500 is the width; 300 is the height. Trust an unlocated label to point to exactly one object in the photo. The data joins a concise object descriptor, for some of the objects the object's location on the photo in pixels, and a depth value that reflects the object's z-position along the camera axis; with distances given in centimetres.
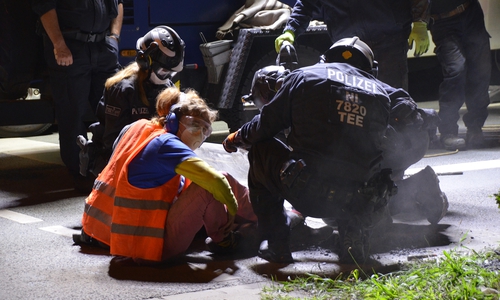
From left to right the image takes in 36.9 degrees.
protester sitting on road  441
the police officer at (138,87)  569
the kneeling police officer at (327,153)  436
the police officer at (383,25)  674
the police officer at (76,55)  682
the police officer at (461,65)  872
